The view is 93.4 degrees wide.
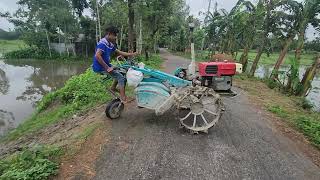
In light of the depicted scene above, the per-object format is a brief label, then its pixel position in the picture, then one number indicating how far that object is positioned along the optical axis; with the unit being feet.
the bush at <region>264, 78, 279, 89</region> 24.91
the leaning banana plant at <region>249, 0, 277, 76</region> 28.88
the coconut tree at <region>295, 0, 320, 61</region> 24.09
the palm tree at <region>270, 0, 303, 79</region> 26.43
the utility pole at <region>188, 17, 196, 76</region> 11.02
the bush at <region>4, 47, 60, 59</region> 79.48
